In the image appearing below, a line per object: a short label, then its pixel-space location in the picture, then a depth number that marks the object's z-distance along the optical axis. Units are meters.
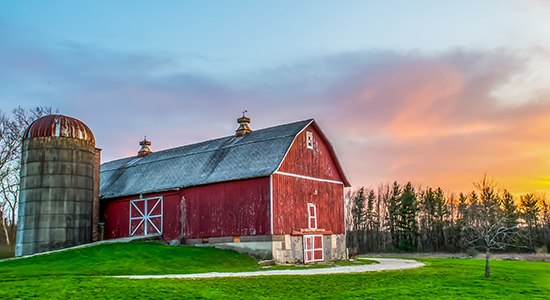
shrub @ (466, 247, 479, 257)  46.62
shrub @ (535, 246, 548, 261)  35.92
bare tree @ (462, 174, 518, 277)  18.58
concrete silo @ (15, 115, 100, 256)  26.38
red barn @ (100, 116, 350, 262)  23.88
